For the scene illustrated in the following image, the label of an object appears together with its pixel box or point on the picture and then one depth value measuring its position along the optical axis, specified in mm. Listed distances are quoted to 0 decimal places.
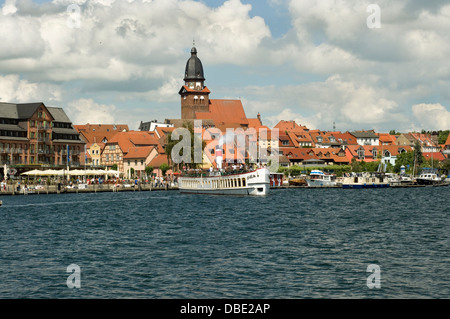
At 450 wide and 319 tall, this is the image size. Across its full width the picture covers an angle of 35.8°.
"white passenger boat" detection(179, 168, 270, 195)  110000
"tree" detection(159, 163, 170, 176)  186550
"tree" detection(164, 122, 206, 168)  156500
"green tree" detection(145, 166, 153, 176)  191750
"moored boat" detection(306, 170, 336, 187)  169825
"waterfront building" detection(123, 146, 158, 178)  198375
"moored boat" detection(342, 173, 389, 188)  166850
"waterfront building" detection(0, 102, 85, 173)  158875
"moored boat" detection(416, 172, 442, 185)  172625
